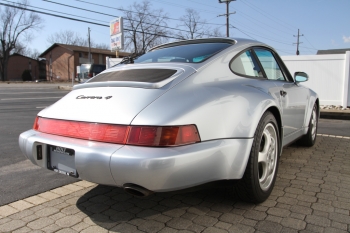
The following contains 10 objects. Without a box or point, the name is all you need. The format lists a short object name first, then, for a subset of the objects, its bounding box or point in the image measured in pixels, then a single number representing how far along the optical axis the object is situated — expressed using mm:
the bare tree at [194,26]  45250
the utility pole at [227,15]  32369
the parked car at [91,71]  26053
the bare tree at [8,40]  58759
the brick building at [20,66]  66750
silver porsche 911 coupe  1959
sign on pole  16230
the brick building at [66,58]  58656
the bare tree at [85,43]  76188
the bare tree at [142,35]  39969
